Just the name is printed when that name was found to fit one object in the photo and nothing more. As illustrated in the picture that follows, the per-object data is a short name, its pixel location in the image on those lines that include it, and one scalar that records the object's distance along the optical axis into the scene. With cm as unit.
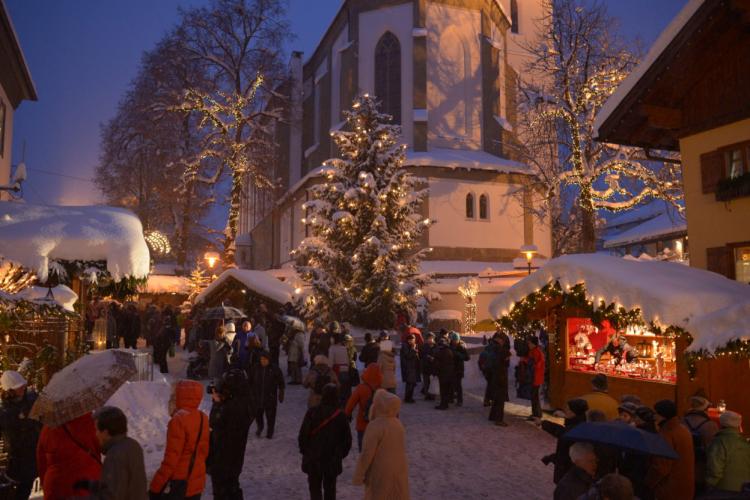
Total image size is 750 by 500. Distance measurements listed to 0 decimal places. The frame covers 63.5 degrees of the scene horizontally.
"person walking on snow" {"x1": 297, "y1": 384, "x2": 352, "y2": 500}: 594
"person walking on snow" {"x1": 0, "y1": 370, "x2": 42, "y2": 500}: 553
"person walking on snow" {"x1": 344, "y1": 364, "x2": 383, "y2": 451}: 788
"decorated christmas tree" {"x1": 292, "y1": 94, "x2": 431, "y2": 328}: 2147
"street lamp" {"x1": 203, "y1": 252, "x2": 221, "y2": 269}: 2894
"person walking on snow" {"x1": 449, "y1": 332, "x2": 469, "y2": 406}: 1358
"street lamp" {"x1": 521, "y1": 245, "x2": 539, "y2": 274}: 1933
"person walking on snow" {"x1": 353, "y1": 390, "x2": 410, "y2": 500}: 511
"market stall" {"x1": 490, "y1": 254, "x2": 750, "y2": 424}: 909
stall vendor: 1138
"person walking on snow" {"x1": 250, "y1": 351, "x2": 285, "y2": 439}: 948
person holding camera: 579
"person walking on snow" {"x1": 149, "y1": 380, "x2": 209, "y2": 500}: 470
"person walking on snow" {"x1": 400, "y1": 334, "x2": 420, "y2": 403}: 1374
